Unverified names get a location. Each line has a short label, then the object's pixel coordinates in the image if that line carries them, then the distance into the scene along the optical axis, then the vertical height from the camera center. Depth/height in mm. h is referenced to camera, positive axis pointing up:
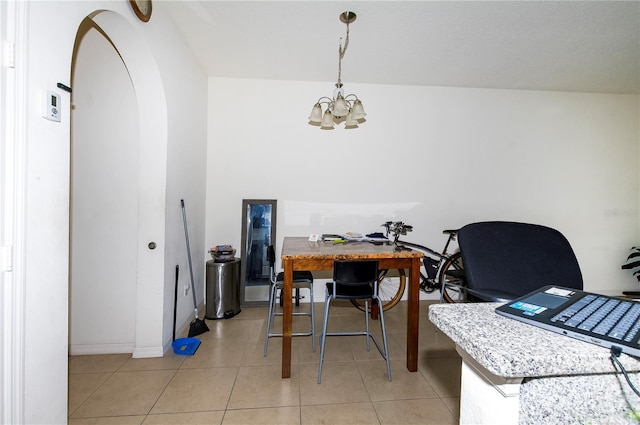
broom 2662 -1161
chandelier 2338 +928
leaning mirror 3492 -461
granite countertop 473 -253
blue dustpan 2367 -1228
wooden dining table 2068 -424
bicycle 3463 -842
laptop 515 -227
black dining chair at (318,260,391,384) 2061 -540
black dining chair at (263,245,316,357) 2423 -641
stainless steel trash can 3035 -907
